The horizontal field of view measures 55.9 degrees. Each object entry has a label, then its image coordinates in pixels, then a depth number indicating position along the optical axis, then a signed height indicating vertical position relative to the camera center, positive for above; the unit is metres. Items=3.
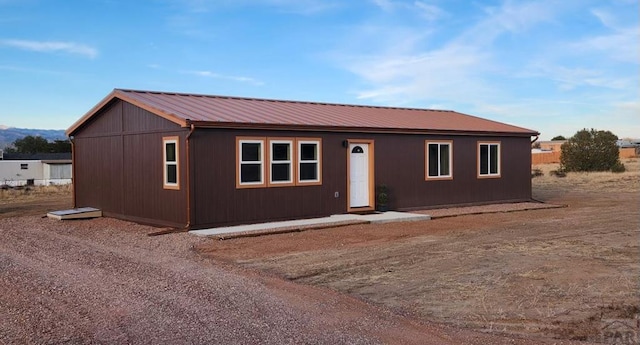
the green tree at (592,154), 40.00 +0.77
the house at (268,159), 13.64 +0.22
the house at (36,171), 48.59 -0.10
